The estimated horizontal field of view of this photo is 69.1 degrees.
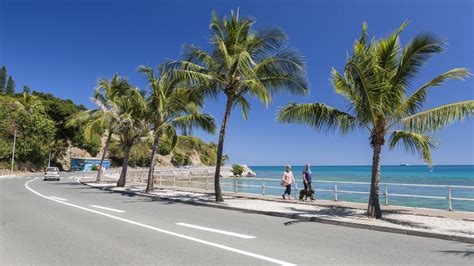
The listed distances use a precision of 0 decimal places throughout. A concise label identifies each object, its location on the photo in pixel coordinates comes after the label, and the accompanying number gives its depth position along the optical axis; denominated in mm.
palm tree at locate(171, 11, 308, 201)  15031
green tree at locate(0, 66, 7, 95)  117175
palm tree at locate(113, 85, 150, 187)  24266
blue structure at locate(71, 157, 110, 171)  75562
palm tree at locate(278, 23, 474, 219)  10273
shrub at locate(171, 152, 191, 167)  112750
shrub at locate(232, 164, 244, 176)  87312
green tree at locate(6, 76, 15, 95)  117038
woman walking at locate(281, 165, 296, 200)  16516
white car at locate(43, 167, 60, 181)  35975
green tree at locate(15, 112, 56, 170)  55528
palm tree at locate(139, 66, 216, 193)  18930
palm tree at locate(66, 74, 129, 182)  25273
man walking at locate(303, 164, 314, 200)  15664
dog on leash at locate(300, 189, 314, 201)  15622
